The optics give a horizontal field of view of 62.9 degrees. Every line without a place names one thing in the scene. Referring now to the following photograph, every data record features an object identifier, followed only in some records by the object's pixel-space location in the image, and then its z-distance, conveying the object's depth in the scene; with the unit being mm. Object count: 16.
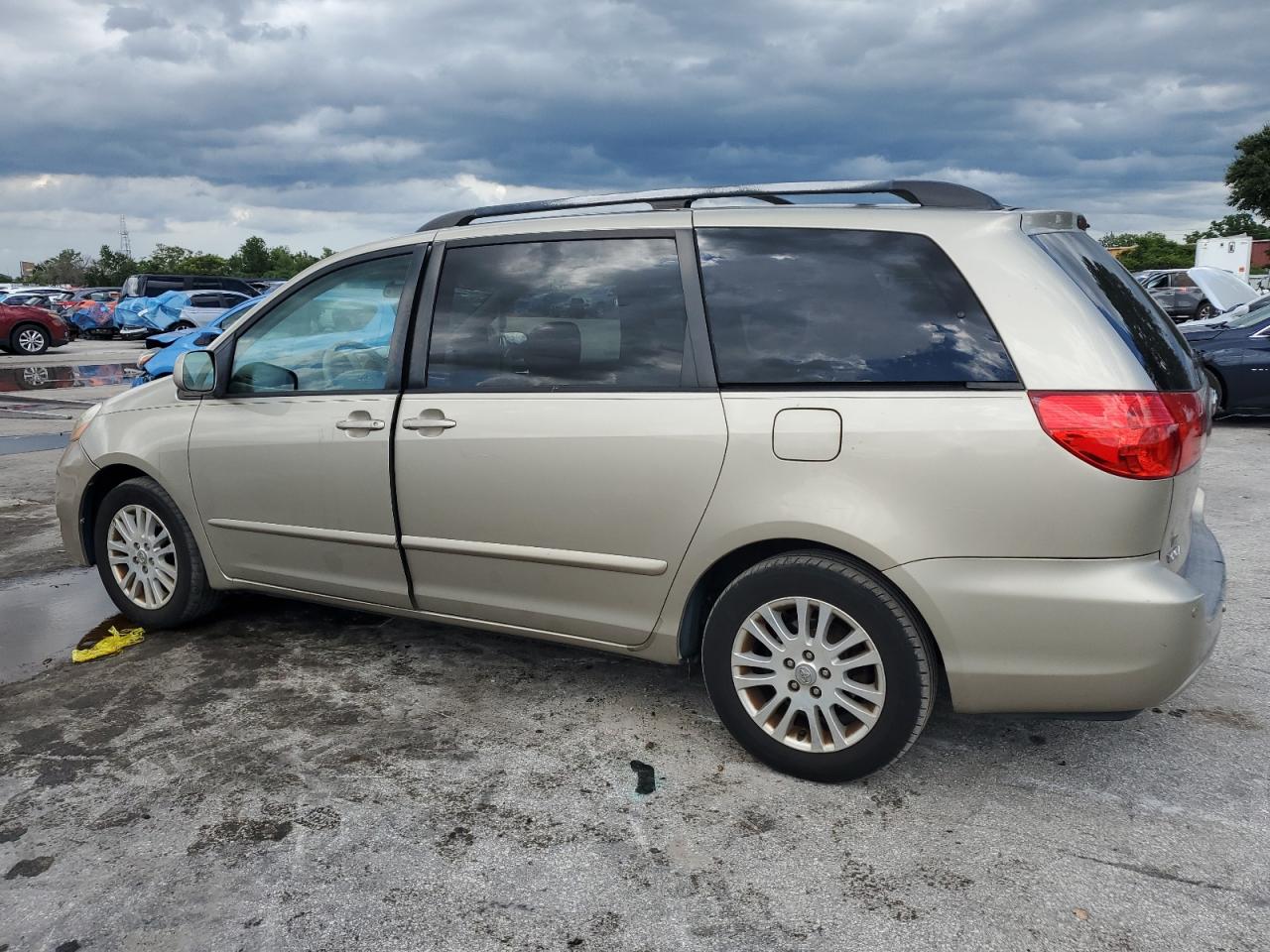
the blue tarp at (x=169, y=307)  29359
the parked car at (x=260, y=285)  32962
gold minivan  2836
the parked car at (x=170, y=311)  28391
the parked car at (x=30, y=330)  23375
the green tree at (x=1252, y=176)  55844
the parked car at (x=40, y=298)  31162
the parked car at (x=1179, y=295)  27578
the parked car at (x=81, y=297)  32938
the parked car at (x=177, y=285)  32000
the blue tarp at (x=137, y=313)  30453
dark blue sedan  10727
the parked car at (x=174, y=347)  11812
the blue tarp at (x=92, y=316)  32406
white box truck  43875
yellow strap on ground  4434
